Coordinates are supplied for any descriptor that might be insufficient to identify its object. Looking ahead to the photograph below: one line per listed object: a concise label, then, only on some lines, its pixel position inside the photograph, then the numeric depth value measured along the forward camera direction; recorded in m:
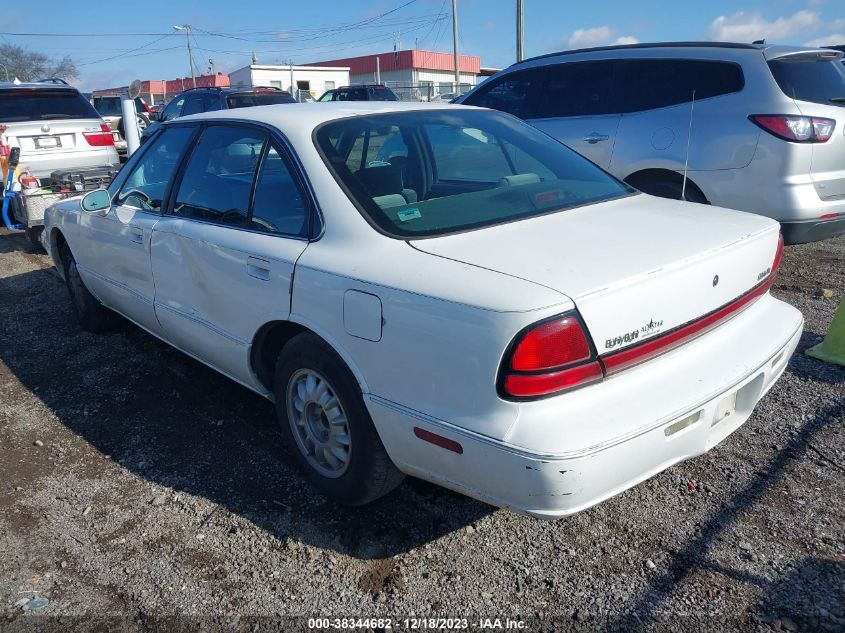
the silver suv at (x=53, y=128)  8.92
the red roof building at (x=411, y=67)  51.53
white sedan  2.09
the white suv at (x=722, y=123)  5.04
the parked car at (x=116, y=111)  14.16
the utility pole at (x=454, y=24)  32.47
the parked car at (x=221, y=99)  12.25
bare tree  54.81
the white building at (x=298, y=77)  47.78
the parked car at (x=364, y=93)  18.94
